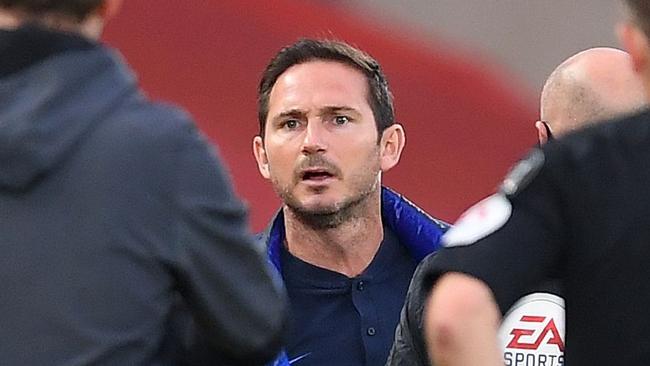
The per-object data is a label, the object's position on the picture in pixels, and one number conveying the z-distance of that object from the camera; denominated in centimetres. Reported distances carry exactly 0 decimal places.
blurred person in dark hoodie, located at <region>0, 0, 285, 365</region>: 979
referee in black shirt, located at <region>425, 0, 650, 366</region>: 976
